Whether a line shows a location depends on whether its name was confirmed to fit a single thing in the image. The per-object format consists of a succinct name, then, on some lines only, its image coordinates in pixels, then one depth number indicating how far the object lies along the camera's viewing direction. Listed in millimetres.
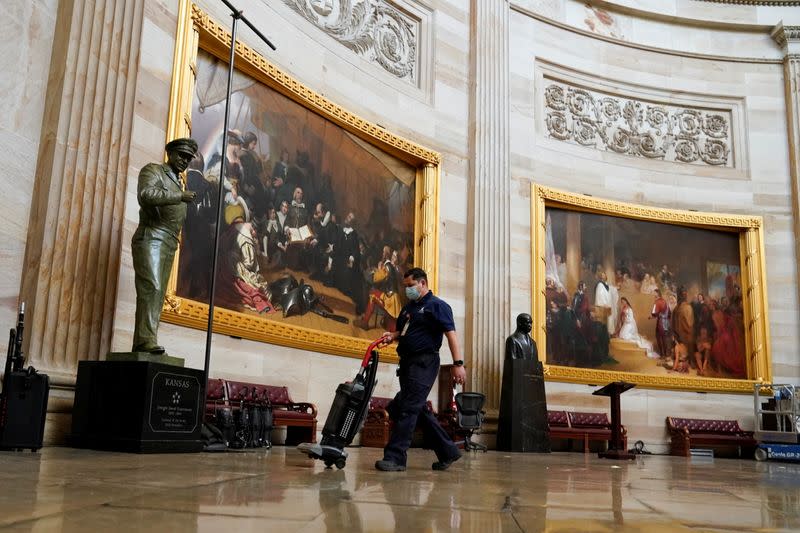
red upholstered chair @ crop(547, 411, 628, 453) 13484
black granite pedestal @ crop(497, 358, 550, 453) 11805
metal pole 7054
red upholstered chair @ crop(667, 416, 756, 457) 14273
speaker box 5605
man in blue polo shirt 5660
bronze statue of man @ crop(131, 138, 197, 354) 6602
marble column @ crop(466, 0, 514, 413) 13484
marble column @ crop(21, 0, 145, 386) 6914
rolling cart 13258
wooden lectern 10922
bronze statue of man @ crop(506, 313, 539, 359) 12125
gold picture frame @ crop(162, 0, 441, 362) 8812
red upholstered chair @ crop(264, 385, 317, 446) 9484
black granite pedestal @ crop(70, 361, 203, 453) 6199
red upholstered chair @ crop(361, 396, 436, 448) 11023
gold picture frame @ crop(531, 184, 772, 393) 14562
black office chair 11341
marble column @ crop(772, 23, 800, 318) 16656
